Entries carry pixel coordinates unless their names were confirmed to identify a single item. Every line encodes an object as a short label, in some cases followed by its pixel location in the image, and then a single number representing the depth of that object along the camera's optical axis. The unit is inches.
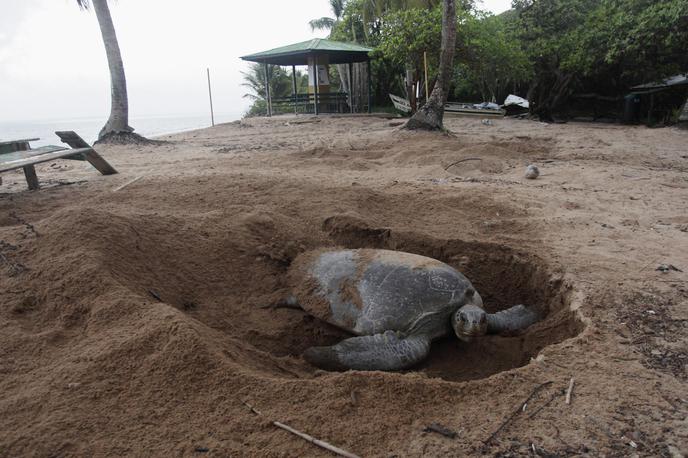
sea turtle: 89.2
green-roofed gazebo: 608.1
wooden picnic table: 164.9
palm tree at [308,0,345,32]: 1073.3
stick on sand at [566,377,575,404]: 62.2
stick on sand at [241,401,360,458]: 52.9
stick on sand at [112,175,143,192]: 170.5
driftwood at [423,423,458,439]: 55.9
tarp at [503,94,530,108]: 578.6
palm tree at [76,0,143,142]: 383.9
